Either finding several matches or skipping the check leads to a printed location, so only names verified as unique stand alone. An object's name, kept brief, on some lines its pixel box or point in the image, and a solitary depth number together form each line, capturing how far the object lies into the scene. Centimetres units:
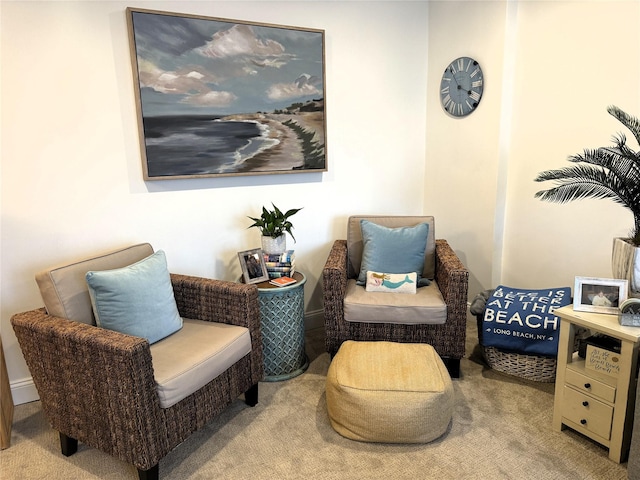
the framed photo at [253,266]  253
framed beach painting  245
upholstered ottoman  190
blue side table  245
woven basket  239
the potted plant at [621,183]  186
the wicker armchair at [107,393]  163
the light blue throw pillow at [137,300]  187
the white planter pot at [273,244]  261
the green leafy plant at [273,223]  262
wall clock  299
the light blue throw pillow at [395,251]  273
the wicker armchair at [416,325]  238
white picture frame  185
